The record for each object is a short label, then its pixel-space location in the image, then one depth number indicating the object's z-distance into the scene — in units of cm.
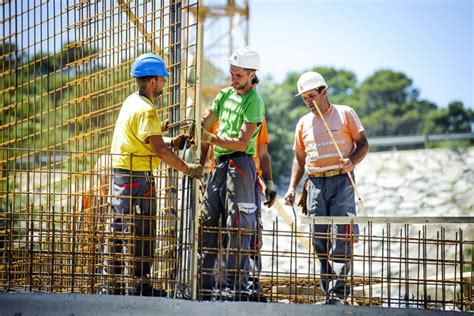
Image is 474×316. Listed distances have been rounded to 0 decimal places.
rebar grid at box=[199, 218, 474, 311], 1816
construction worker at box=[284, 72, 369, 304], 2066
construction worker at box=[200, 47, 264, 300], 1850
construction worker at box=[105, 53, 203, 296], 1766
